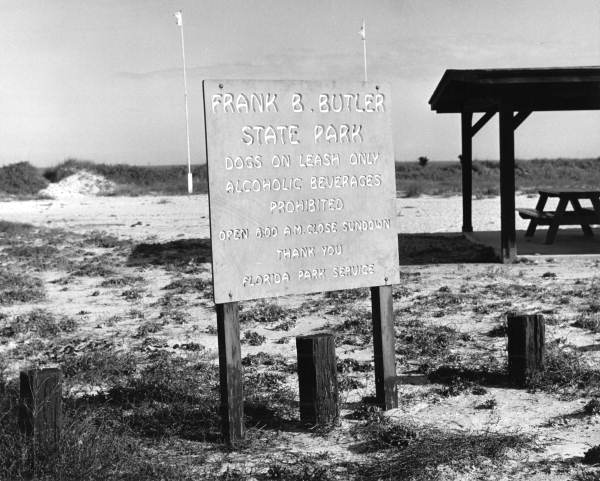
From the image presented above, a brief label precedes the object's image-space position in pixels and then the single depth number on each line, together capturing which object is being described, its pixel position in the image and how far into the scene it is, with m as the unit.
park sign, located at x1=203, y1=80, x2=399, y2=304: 4.64
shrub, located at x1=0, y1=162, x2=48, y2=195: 44.31
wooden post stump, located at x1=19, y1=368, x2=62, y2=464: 3.98
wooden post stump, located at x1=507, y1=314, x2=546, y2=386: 5.52
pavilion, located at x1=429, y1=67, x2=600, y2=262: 10.91
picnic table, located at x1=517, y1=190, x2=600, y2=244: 13.38
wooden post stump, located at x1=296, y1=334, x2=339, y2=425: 4.77
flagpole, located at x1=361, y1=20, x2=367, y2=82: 27.80
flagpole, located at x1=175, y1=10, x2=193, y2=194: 40.25
